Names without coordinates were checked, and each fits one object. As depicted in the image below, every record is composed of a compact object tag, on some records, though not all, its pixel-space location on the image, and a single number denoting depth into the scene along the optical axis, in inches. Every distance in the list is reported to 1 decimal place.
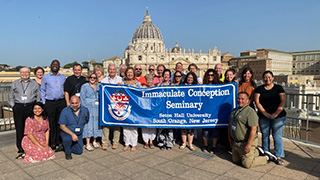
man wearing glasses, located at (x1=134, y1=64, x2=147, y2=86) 228.1
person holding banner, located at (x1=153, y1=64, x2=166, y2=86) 237.5
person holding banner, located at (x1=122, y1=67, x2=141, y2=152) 201.1
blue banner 193.3
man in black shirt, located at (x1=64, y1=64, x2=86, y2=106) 205.6
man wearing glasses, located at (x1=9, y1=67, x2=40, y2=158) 187.6
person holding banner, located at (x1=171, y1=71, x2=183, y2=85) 204.8
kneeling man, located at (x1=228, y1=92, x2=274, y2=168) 155.3
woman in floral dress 172.2
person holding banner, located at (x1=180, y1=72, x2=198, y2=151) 200.2
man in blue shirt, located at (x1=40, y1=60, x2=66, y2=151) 201.6
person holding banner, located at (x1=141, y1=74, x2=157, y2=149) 205.0
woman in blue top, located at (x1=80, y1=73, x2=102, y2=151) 204.4
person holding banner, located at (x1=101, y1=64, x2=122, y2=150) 204.8
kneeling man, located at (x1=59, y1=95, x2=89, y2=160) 183.9
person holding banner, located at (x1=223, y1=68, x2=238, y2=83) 199.5
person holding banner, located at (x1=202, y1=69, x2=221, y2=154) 193.3
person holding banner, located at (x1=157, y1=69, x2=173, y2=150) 199.6
